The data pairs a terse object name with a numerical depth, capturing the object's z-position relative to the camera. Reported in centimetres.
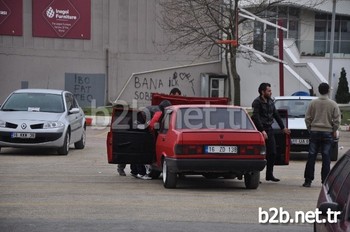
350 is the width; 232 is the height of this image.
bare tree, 3791
